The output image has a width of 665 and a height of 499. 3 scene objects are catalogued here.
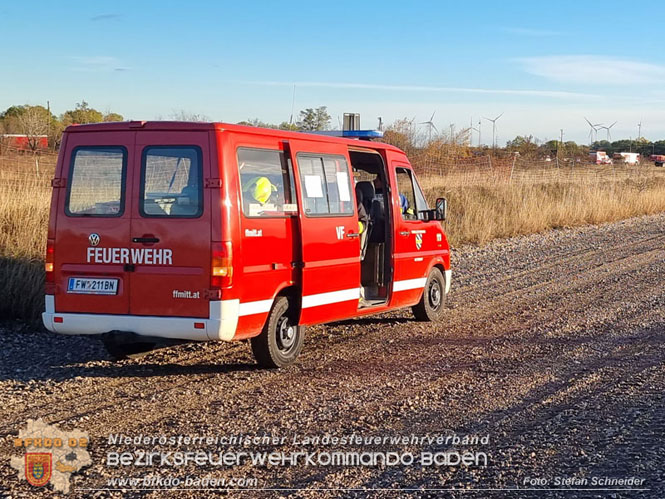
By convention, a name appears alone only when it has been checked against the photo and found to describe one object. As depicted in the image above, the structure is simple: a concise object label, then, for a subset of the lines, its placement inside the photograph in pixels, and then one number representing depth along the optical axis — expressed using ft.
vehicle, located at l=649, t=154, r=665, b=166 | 238.48
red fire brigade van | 24.36
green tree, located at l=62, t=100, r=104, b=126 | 95.84
